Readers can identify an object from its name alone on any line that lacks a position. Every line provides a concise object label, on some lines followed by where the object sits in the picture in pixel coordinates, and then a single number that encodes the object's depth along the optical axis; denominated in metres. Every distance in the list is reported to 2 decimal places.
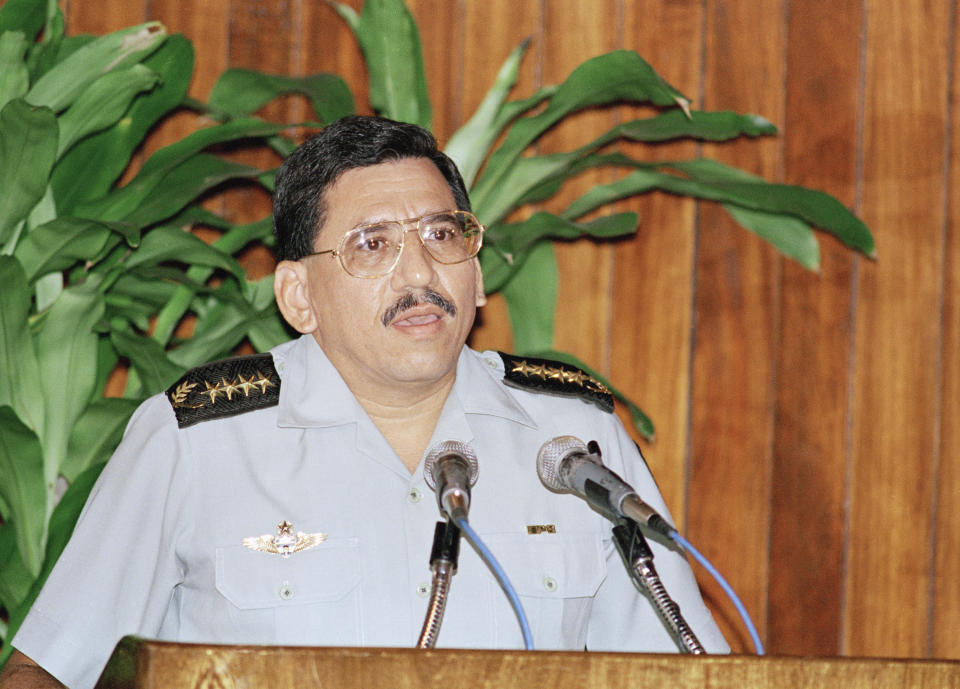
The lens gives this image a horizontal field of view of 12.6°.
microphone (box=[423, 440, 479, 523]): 3.69
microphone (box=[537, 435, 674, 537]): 3.68
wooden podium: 3.48
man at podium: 3.91
